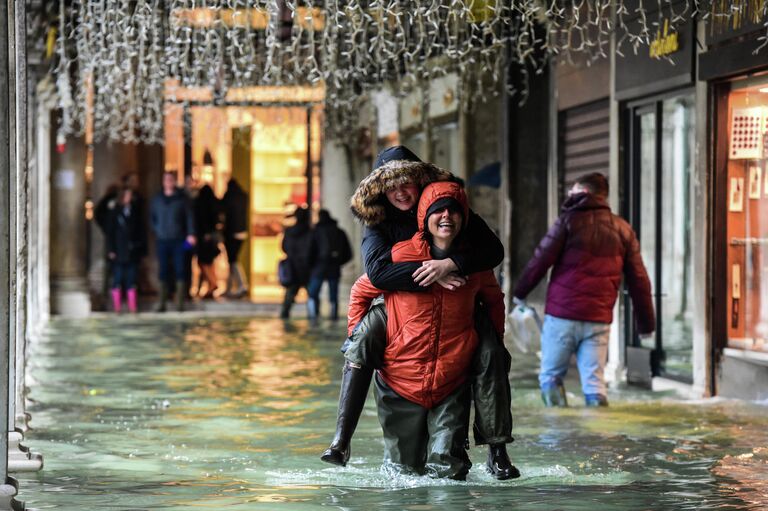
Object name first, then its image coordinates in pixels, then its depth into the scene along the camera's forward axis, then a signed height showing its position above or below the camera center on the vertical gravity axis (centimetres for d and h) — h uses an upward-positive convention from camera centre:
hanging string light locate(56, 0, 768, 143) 1177 +190
